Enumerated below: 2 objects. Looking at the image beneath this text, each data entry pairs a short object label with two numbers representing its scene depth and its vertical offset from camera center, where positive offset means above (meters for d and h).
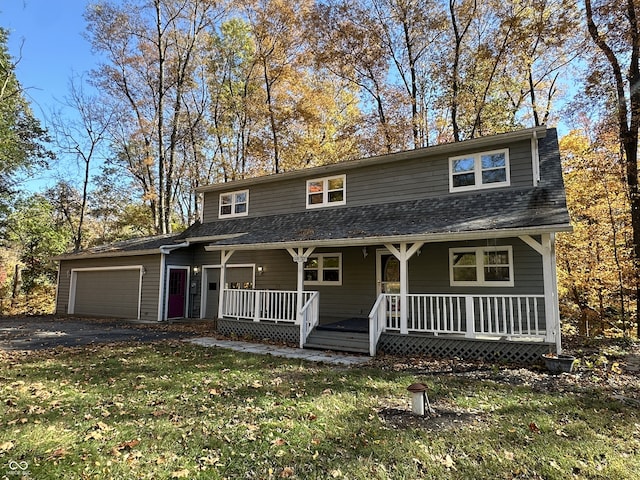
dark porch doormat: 8.79 -1.08
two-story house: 7.67 +0.89
